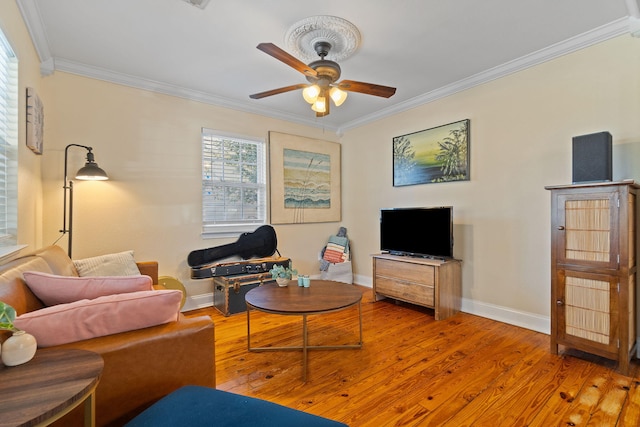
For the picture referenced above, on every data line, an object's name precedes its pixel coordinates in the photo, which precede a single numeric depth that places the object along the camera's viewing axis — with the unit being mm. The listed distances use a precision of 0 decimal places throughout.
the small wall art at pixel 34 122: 2221
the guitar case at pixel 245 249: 3554
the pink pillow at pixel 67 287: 1382
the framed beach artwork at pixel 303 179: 4199
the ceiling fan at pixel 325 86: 2301
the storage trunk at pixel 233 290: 3309
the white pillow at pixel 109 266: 2541
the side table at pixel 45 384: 727
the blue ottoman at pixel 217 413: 1013
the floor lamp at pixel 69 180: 2644
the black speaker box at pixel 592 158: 2150
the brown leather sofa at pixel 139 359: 1119
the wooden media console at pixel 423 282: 3137
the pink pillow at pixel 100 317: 1115
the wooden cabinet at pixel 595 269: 2062
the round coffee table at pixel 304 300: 2070
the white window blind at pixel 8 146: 1897
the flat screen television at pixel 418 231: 3225
